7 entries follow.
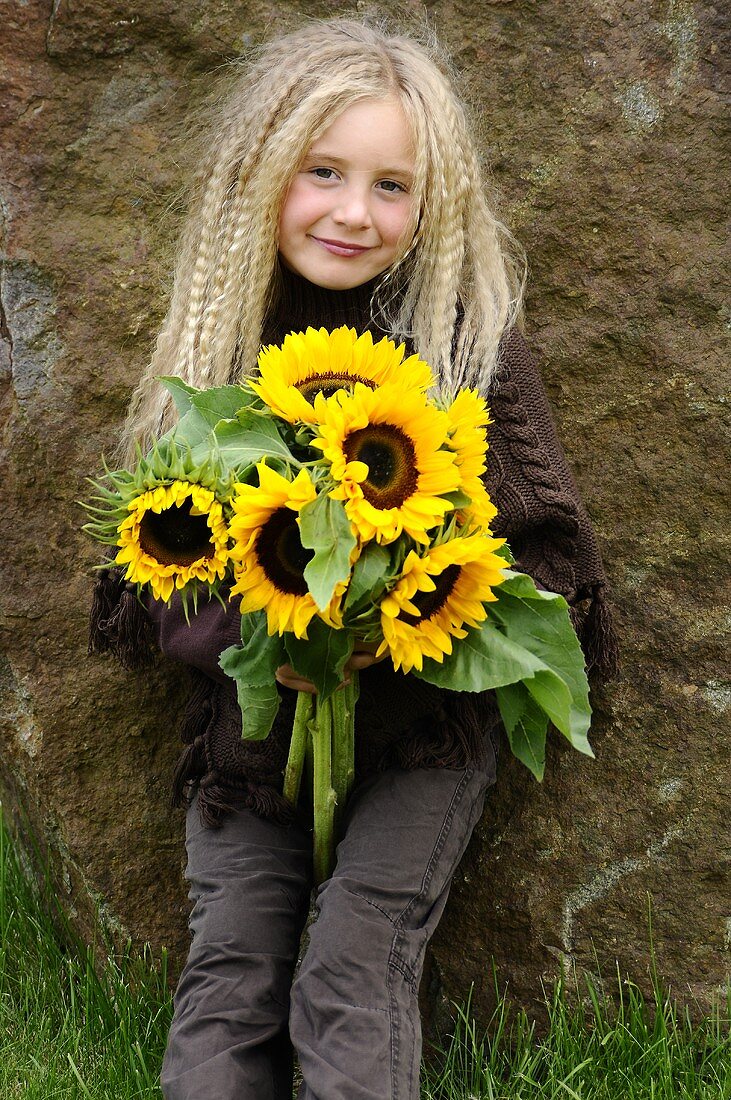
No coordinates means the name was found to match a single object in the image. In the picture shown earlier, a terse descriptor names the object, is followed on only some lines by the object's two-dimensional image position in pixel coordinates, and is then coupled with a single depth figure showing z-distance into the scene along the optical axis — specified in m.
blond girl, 1.82
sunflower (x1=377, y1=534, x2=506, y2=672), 1.67
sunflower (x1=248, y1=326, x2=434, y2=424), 1.70
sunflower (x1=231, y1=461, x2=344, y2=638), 1.66
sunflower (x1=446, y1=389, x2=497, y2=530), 1.70
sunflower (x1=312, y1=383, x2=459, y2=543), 1.66
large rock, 2.02
